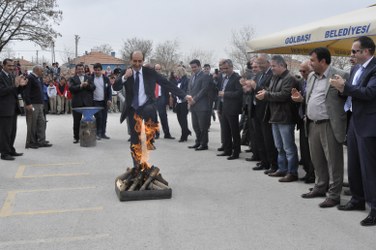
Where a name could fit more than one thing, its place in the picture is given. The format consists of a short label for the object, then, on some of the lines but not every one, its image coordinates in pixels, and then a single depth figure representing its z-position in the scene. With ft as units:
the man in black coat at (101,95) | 41.93
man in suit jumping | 23.52
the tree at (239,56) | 171.02
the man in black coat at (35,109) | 36.09
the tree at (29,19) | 120.47
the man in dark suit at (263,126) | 26.45
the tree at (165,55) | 215.51
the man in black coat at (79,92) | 40.04
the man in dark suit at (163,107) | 42.96
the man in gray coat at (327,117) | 19.29
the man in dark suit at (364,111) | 16.75
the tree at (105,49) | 292.73
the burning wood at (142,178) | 20.86
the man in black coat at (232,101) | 31.09
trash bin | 37.70
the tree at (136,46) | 216.84
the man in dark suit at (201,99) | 35.58
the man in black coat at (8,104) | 30.60
